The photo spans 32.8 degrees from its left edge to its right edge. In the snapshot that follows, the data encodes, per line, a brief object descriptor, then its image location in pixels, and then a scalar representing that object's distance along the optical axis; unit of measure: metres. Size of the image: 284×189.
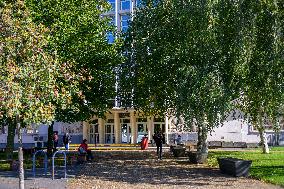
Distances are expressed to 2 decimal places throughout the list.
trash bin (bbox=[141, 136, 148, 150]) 40.15
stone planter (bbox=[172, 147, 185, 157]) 29.38
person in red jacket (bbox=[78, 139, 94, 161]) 27.19
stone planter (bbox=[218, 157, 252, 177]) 18.58
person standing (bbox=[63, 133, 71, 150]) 39.91
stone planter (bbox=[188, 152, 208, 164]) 24.98
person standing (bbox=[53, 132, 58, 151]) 38.45
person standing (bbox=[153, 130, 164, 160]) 28.89
